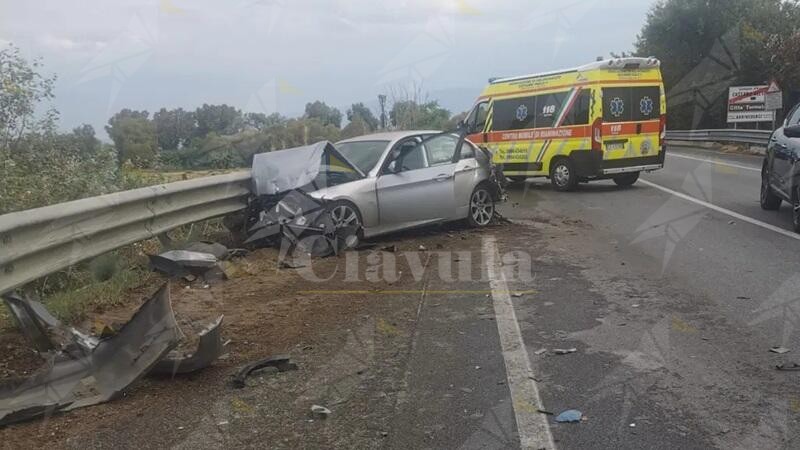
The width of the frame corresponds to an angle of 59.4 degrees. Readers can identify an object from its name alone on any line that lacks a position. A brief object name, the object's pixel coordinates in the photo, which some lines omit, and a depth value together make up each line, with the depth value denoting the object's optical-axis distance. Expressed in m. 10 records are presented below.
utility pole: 19.94
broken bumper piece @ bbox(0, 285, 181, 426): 3.90
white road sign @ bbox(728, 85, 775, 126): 30.28
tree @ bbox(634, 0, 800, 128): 35.91
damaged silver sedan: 8.39
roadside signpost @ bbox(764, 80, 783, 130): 26.70
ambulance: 14.54
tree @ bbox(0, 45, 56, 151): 8.82
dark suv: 9.47
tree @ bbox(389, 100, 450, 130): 20.64
